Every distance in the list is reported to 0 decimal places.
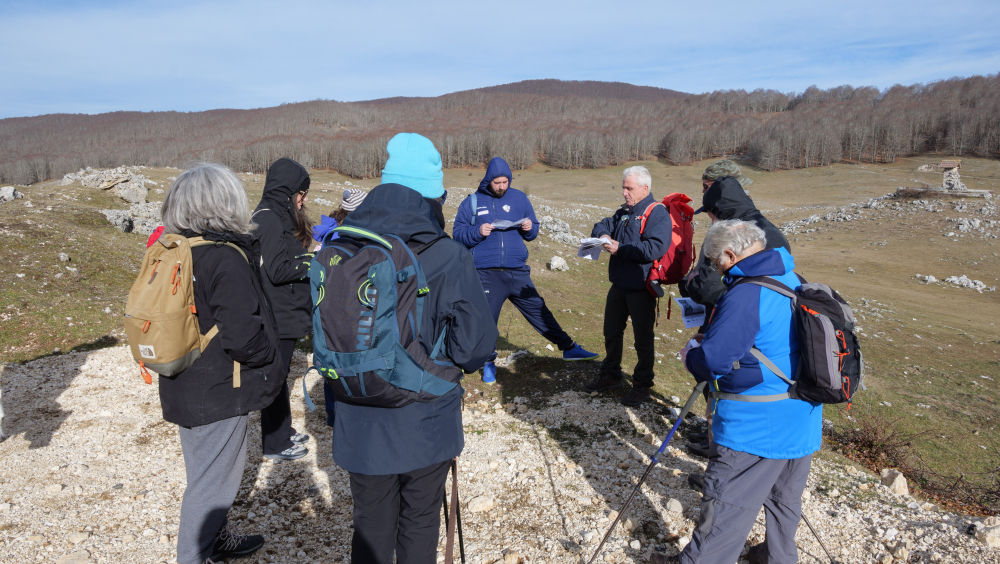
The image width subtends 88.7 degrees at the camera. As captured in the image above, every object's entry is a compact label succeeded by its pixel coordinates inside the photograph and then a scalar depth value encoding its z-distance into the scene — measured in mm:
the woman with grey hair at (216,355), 2422
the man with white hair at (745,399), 2389
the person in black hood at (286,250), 3455
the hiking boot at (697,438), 4430
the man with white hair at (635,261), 4535
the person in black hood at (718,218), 3543
